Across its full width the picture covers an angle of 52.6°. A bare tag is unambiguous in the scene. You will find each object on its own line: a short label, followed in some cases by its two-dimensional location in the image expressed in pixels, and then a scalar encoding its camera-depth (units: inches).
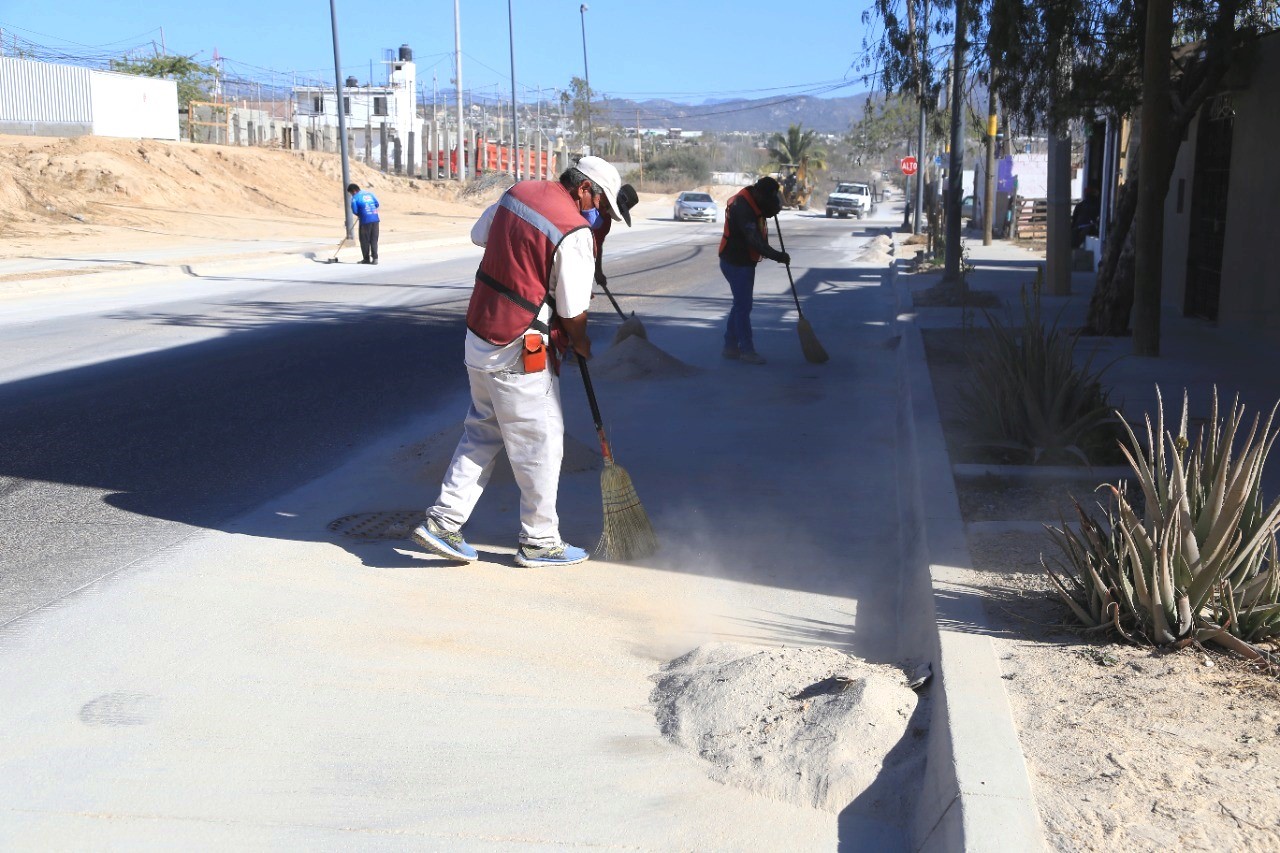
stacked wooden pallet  1435.8
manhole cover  243.3
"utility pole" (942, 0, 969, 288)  725.9
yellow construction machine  2925.7
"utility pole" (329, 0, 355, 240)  1107.3
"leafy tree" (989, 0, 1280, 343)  436.8
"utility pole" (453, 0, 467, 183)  2098.9
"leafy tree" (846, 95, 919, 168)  1965.1
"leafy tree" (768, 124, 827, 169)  3481.8
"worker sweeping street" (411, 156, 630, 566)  208.2
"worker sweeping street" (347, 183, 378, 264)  944.3
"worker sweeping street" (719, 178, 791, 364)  452.1
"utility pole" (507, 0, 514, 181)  1830.7
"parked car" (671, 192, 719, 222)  2068.2
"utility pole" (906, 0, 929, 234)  543.8
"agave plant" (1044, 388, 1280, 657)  160.6
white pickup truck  2390.5
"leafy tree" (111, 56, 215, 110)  2854.3
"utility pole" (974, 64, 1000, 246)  1054.9
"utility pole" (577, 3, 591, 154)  2891.2
